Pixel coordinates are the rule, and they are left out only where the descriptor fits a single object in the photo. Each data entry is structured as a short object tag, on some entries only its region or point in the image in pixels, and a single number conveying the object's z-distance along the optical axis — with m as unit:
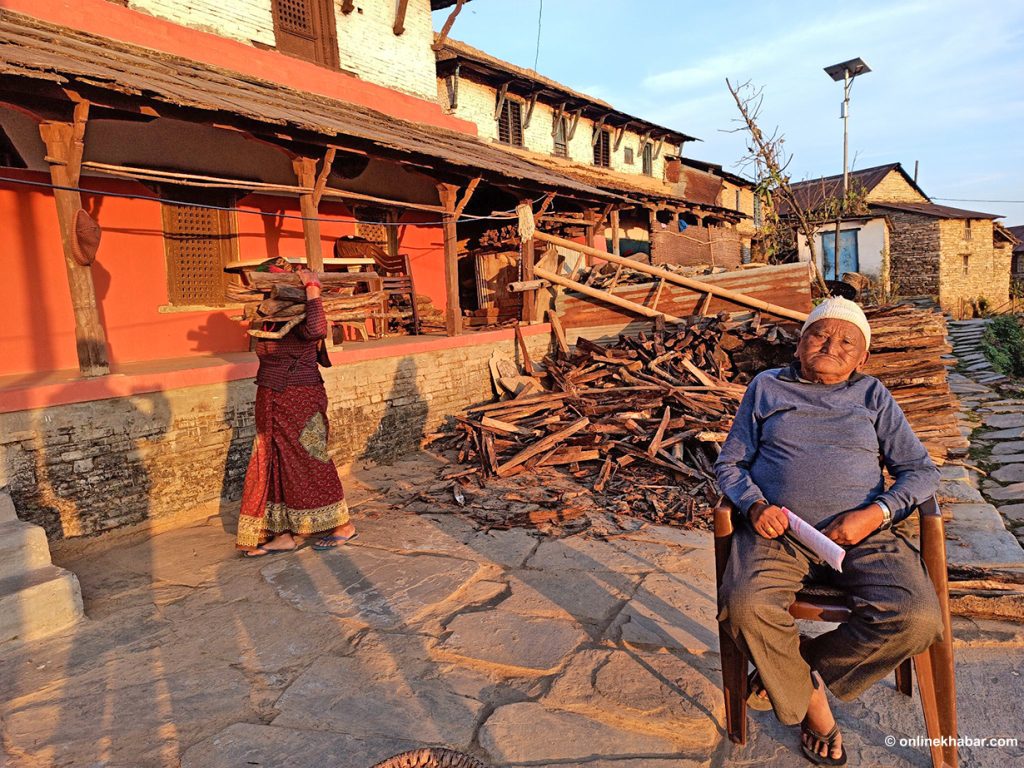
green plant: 13.18
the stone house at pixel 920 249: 26.59
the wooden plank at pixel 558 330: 10.61
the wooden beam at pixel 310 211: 7.38
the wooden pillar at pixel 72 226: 5.20
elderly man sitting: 2.24
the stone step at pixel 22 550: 3.82
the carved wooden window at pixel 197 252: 8.79
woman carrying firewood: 4.75
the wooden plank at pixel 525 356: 9.84
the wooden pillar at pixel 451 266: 9.27
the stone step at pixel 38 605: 3.49
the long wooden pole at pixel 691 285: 9.27
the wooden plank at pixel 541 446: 6.67
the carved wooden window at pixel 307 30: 9.66
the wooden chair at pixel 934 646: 2.25
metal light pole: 22.75
